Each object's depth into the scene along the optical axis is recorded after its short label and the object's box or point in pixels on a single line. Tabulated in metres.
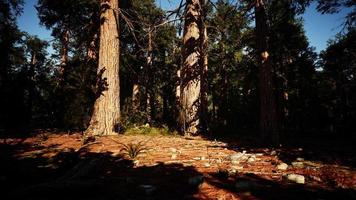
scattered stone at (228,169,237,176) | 3.68
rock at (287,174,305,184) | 3.33
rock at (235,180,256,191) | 3.07
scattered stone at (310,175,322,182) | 3.39
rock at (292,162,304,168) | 4.03
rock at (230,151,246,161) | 4.64
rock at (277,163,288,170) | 3.96
